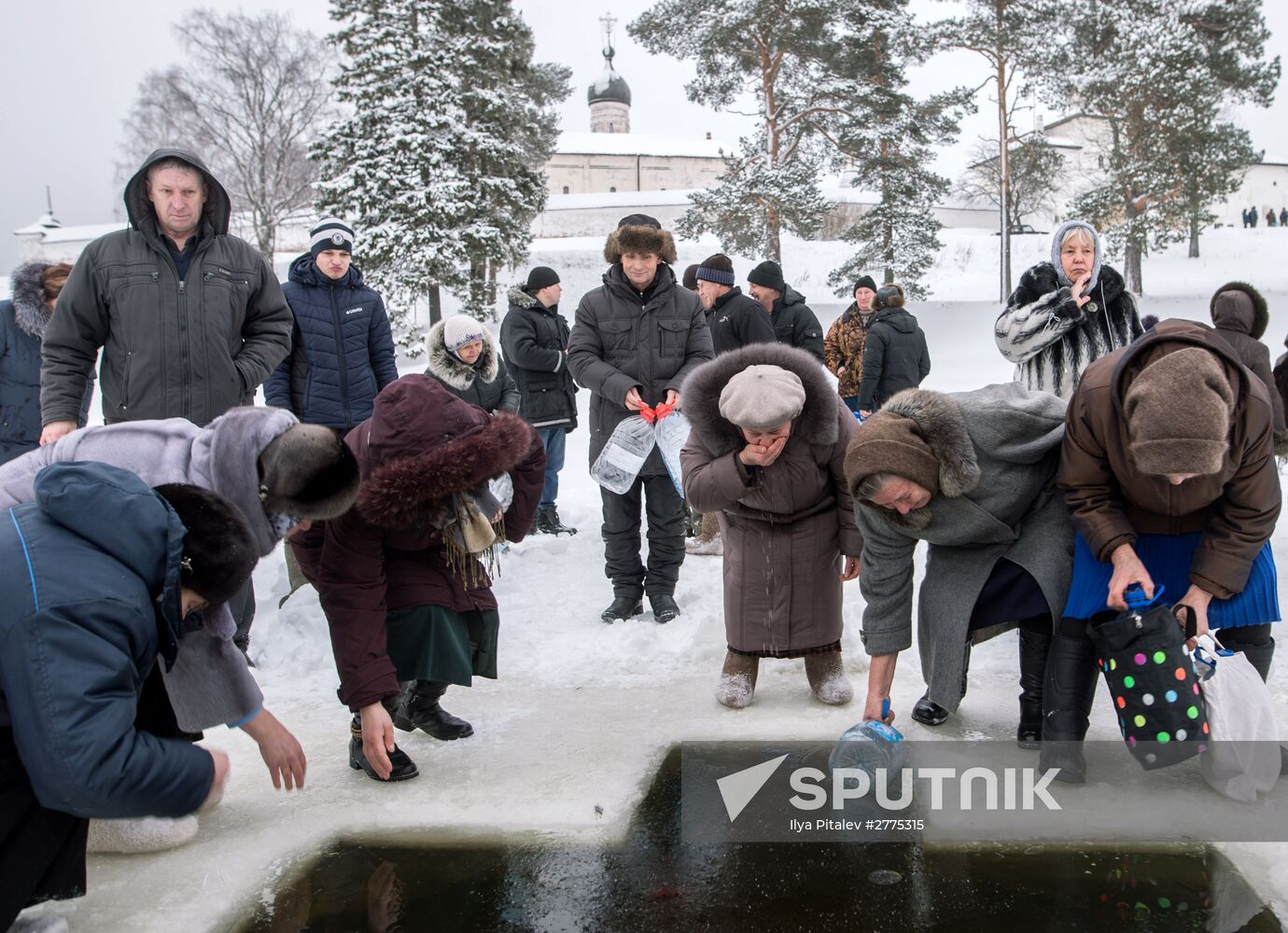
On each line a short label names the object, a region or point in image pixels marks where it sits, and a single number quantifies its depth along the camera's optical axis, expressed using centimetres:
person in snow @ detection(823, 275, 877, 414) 860
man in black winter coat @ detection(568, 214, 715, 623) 497
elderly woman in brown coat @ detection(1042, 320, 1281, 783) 260
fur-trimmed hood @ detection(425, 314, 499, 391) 585
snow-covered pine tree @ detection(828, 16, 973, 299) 2220
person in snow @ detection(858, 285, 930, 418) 791
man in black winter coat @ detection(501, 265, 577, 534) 682
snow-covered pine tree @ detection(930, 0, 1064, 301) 2302
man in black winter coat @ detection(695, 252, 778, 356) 657
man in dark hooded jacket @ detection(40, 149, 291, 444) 389
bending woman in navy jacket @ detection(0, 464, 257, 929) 183
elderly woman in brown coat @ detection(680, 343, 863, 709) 353
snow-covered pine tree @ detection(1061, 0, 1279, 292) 2331
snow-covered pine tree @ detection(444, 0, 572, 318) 2020
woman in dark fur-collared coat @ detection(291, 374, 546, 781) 300
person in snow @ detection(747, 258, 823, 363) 720
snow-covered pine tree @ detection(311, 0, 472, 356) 1959
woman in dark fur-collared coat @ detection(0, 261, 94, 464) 522
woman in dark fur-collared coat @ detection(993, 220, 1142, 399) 418
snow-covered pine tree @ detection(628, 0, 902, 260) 2188
